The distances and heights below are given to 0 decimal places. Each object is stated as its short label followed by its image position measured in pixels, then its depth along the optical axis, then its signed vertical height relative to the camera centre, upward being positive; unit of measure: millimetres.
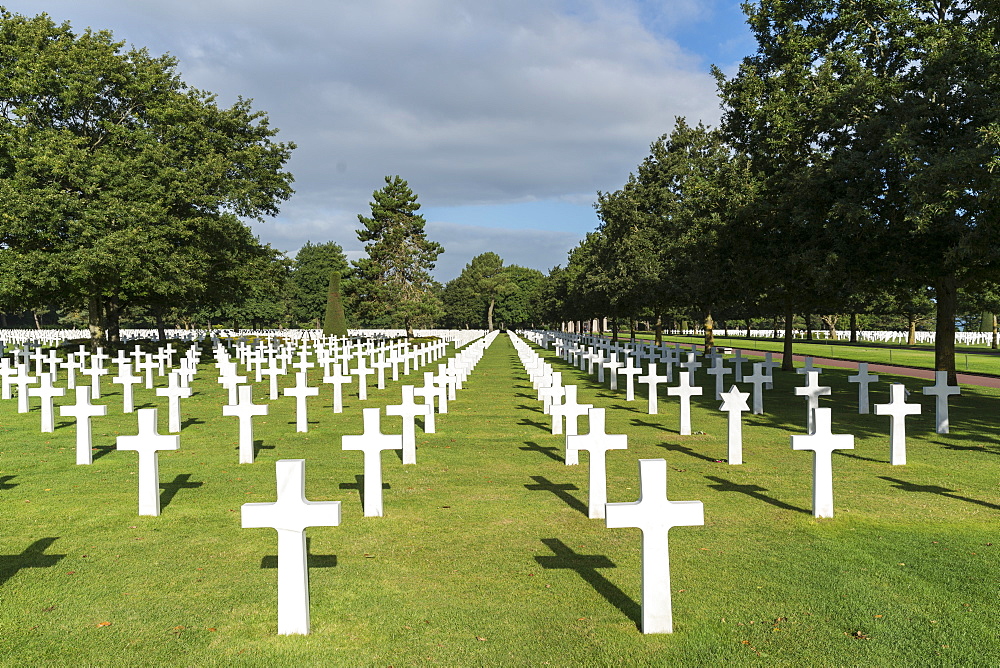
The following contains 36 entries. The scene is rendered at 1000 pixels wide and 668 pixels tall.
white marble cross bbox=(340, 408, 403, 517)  7137 -1370
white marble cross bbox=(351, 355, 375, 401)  18516 -1529
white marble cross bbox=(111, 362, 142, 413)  15817 -1319
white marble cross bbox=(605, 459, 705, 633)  4445 -1245
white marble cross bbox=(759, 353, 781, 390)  18506 -1354
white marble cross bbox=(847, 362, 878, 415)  15102 -1463
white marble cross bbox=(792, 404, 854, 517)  7113 -1386
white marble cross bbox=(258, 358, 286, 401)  17266 -1381
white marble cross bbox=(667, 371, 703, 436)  12344 -1447
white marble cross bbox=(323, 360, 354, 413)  15810 -1385
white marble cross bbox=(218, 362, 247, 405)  12809 -1124
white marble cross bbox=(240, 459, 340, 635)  4438 -1232
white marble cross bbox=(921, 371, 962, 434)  12117 -1409
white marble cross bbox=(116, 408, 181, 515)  7129 -1313
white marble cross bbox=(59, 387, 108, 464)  9750 -1354
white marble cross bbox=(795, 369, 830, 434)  12041 -1223
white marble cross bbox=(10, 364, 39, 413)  15685 -1451
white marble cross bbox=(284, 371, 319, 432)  12572 -1338
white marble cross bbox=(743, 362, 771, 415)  15297 -1465
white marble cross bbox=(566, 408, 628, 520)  7164 -1340
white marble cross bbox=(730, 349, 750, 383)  20531 -1391
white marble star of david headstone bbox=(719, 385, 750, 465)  9664 -1349
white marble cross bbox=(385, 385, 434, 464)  9719 -1318
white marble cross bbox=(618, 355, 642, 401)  17281 -1481
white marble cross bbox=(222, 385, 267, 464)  10016 -1280
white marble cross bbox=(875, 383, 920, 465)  9602 -1346
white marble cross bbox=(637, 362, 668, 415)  15174 -1342
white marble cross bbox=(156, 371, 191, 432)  12141 -1270
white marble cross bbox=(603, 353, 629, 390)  20203 -1379
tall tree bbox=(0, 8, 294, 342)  27703 +5862
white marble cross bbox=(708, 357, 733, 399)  18031 -1356
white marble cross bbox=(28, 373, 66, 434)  12594 -1267
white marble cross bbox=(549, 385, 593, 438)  9914 -1277
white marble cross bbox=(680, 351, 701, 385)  19341 -1268
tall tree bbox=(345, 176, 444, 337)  77500 +5963
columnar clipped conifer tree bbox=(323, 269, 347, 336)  73875 +148
